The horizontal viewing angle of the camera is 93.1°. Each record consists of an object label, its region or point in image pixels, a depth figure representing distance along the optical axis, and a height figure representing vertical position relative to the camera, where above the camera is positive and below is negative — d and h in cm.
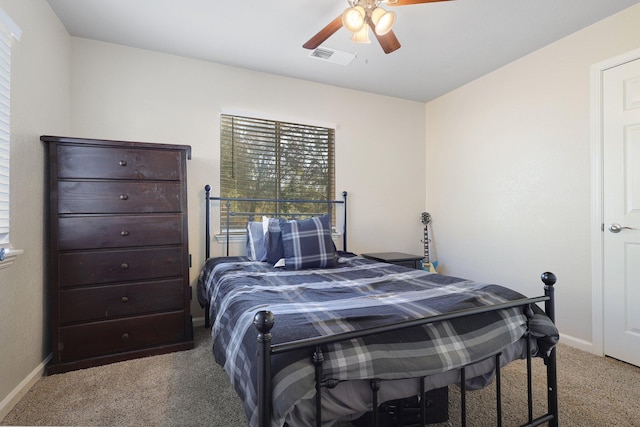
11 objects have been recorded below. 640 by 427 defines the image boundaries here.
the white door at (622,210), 207 +1
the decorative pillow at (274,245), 235 -25
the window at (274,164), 293 +50
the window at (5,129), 152 +44
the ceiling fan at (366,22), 168 +111
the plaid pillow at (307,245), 226 -25
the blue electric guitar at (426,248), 354 -43
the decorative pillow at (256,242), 253 -25
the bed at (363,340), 90 -46
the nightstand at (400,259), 302 -47
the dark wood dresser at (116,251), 196 -26
